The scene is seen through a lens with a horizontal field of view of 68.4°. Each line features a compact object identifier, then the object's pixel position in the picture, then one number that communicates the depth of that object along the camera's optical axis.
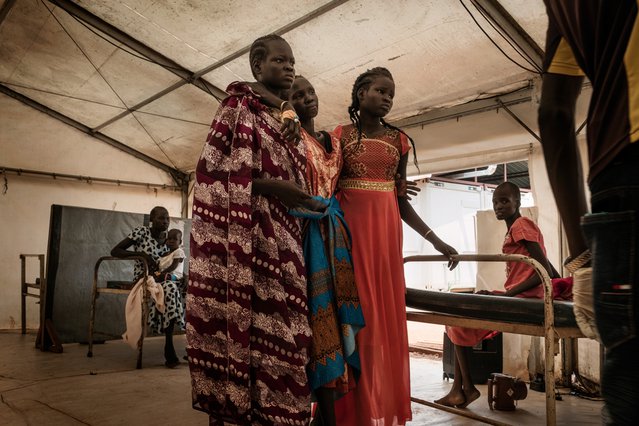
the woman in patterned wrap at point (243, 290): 1.73
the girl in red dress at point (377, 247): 2.15
